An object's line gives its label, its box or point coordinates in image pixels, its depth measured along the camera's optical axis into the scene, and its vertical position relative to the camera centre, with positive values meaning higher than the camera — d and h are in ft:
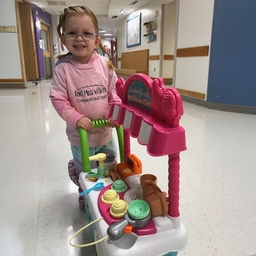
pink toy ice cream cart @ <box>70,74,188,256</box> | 1.59 -1.06
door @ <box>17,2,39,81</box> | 20.57 +1.87
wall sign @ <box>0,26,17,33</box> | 17.12 +2.35
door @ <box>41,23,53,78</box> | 26.00 +1.65
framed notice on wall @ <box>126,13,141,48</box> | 23.20 +3.22
